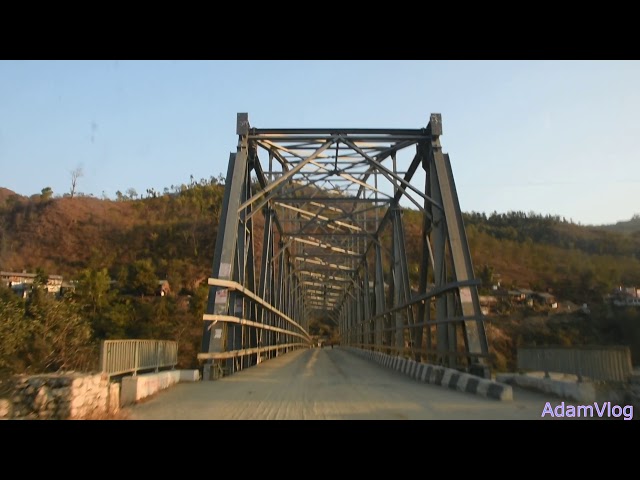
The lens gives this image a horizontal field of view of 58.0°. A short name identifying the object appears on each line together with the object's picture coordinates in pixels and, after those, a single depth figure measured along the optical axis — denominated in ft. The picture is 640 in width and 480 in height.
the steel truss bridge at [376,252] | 42.60
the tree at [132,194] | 335.30
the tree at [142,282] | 160.86
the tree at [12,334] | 53.31
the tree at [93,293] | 121.60
